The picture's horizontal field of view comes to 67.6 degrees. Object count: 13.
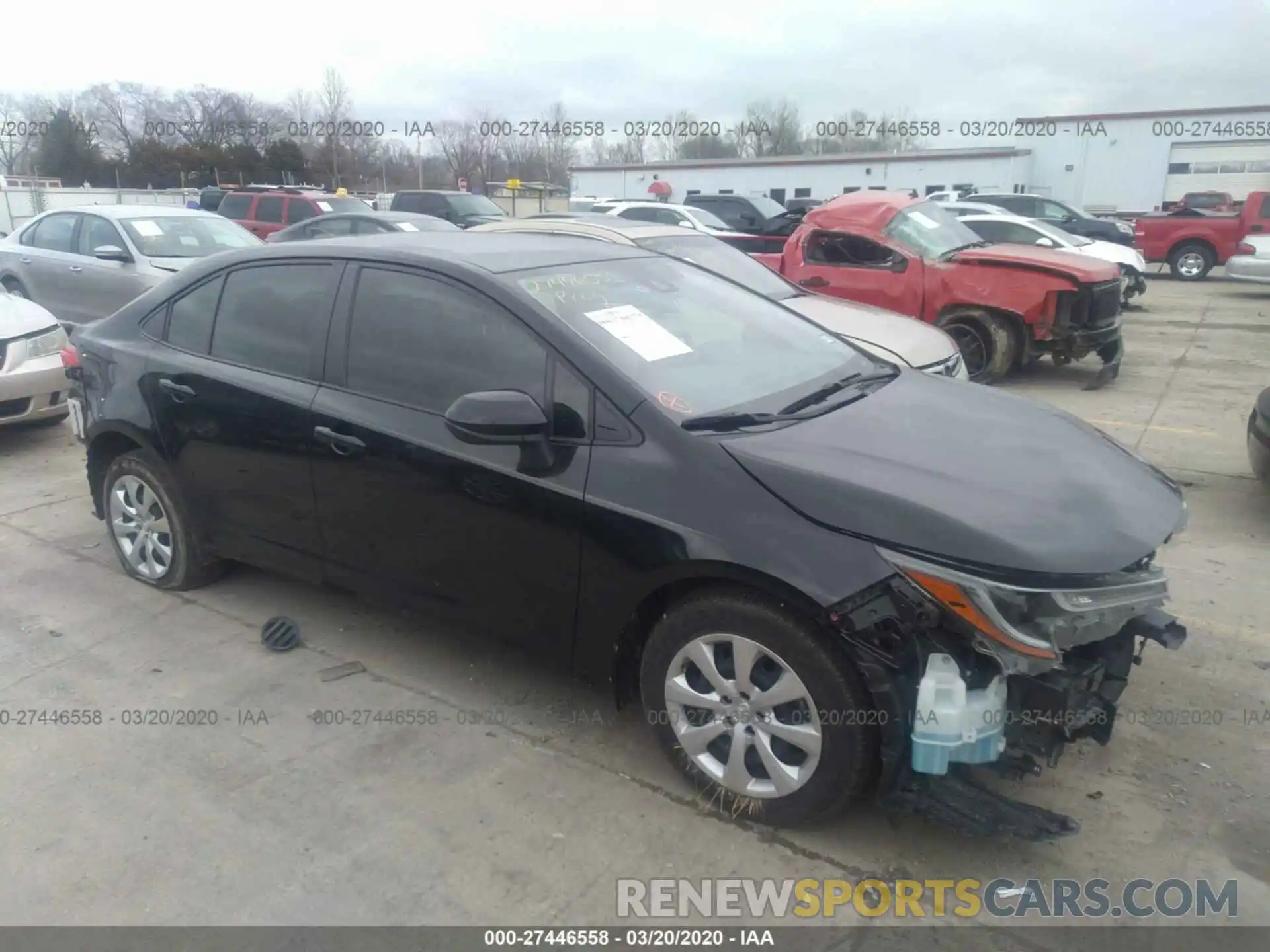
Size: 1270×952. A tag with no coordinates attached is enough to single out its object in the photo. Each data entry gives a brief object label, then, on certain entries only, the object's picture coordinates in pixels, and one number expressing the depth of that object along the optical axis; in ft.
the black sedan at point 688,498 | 8.36
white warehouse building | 126.72
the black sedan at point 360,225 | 46.01
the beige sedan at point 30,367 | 21.62
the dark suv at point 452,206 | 60.49
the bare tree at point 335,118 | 138.87
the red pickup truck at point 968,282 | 28.86
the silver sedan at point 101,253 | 31.65
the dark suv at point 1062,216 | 65.77
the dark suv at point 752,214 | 56.18
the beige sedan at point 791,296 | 21.02
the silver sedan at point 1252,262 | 52.90
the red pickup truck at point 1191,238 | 65.51
